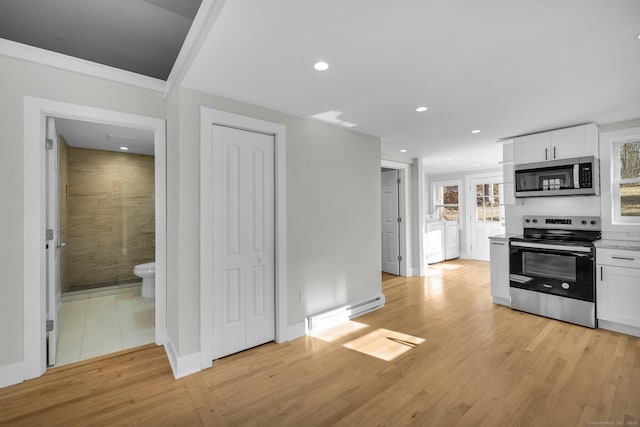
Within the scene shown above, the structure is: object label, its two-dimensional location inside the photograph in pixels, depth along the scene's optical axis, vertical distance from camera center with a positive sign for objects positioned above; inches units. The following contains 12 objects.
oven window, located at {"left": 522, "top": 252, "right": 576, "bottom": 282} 128.1 -24.5
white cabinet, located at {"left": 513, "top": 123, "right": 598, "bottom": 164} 133.0 +33.4
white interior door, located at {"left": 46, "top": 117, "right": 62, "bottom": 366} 95.5 -7.9
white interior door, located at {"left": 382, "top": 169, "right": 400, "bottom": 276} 227.3 -7.7
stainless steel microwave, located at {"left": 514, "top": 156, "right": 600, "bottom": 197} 132.6 +16.9
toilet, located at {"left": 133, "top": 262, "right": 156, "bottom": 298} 163.3 -37.7
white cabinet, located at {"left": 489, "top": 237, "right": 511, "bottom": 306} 150.8 -30.1
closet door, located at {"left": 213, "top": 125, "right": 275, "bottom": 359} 100.5 -8.7
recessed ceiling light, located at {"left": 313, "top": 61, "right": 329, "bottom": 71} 79.0 +41.4
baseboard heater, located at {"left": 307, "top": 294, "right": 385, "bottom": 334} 122.9 -45.4
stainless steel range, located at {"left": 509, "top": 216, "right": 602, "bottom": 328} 123.7 -25.8
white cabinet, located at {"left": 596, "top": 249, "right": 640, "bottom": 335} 113.5 -30.3
